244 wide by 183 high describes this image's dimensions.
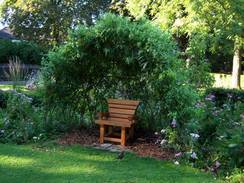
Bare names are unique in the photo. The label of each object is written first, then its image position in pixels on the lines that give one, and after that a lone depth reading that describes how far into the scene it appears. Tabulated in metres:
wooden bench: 7.00
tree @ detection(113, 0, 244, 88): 17.36
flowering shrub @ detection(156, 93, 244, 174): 5.58
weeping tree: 6.73
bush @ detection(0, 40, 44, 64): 23.78
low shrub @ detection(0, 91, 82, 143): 7.29
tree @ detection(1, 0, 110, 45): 33.45
